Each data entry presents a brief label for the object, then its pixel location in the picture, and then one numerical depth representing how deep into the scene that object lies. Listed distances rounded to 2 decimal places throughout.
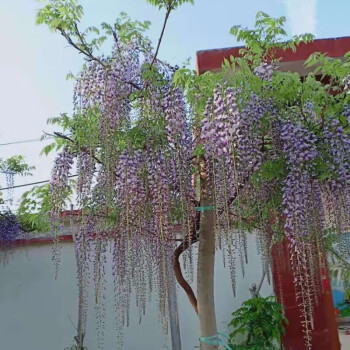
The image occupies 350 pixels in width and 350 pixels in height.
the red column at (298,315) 4.82
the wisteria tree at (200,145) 2.92
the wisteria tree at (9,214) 5.81
